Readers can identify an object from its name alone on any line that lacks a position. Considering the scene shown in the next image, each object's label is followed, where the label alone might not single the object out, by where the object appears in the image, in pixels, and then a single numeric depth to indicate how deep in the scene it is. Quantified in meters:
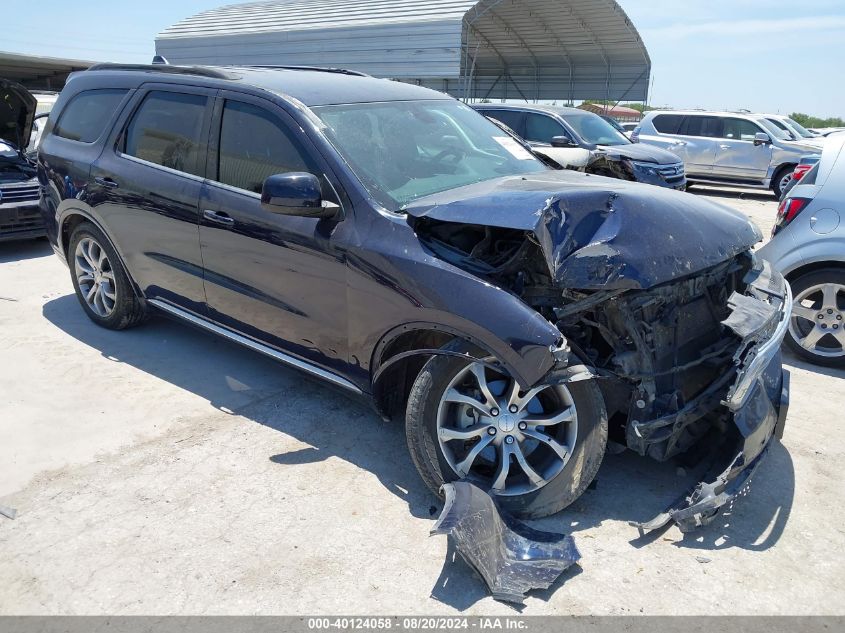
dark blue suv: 2.92
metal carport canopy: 21.61
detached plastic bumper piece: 2.62
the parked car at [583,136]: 11.36
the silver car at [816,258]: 4.89
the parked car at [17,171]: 7.43
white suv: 14.93
